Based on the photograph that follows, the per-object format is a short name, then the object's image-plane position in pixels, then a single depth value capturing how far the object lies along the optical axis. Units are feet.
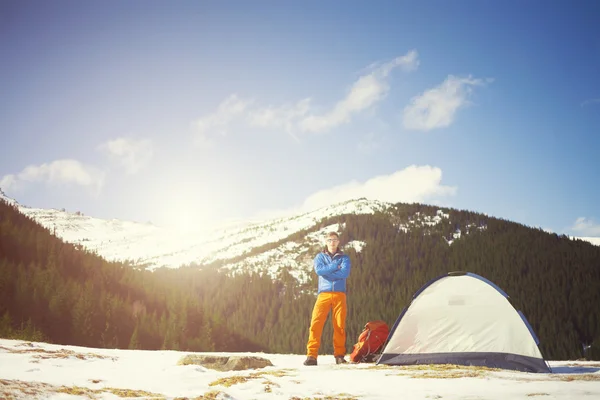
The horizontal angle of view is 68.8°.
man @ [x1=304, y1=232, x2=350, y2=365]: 33.50
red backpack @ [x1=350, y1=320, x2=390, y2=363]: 36.09
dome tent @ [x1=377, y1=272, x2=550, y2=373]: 31.55
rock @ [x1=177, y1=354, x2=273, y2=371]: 29.89
